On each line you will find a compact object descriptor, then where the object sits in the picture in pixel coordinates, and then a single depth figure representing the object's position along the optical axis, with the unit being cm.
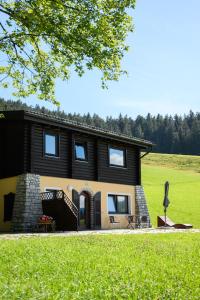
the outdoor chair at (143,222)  3109
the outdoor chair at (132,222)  3012
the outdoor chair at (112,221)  2953
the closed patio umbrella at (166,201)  2831
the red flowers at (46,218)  2339
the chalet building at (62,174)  2422
